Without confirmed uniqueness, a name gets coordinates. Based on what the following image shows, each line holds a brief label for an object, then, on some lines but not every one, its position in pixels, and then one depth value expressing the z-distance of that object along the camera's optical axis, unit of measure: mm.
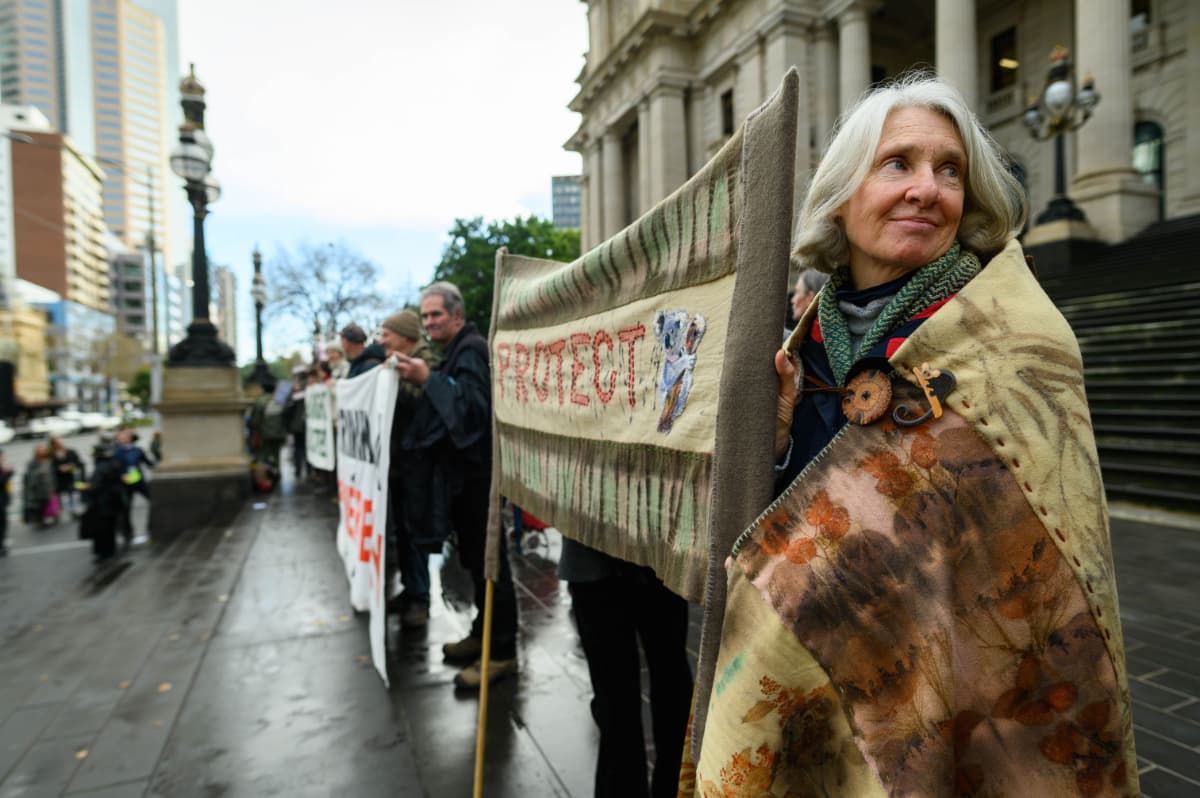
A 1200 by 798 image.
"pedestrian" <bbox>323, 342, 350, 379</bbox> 9212
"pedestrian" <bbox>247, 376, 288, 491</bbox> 12739
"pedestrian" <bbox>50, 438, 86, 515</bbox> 13117
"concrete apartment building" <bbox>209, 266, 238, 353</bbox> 101250
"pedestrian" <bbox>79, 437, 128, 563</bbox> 8133
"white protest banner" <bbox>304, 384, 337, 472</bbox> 6648
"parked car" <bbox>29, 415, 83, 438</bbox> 38600
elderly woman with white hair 1027
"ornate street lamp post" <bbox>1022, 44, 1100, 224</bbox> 13164
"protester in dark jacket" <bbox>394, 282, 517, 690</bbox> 3814
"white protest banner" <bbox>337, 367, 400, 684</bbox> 3807
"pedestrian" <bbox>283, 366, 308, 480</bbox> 12337
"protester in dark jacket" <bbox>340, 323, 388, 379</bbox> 5027
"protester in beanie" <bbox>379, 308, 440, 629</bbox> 4152
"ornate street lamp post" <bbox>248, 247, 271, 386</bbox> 19922
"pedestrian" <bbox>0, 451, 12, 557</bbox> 9164
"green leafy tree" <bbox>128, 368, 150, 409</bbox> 70688
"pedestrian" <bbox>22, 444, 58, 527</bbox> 12188
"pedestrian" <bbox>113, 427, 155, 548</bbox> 8746
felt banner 1239
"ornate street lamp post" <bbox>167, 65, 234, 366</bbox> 10742
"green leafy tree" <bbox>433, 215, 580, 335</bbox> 37281
